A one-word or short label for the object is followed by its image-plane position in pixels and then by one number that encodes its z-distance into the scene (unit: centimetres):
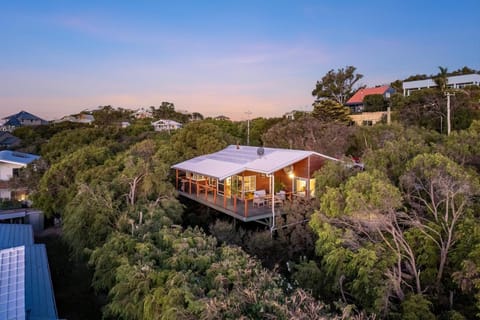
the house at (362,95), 4803
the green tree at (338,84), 5894
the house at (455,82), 4259
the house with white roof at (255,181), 1592
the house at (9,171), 2428
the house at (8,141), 4416
